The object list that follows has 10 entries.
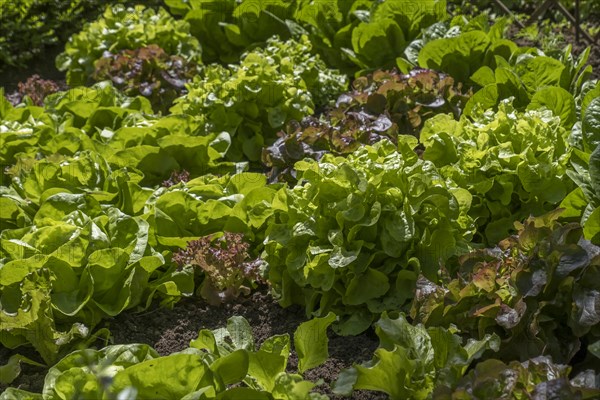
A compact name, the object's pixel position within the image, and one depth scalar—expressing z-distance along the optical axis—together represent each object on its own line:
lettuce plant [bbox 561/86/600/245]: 3.52
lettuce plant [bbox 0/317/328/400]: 2.68
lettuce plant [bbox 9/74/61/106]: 6.39
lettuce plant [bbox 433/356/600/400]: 2.53
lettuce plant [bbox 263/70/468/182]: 4.68
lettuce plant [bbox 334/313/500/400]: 2.78
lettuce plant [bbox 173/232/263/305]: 3.97
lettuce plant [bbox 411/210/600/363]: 2.95
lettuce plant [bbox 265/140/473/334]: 3.64
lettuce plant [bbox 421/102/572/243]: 3.93
